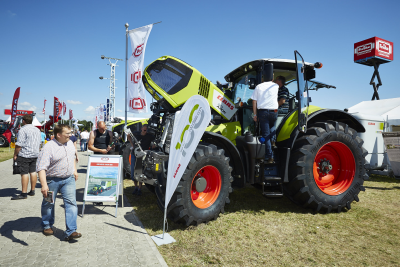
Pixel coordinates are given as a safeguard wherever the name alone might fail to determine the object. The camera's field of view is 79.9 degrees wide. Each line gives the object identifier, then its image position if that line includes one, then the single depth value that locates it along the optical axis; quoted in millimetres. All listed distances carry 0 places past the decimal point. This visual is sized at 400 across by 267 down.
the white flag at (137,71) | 6598
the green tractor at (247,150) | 3645
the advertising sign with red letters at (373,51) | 18859
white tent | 9513
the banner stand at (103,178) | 4461
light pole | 24556
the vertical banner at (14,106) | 12498
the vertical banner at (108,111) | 20781
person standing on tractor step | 3951
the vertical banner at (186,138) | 3178
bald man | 5464
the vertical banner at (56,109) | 16178
